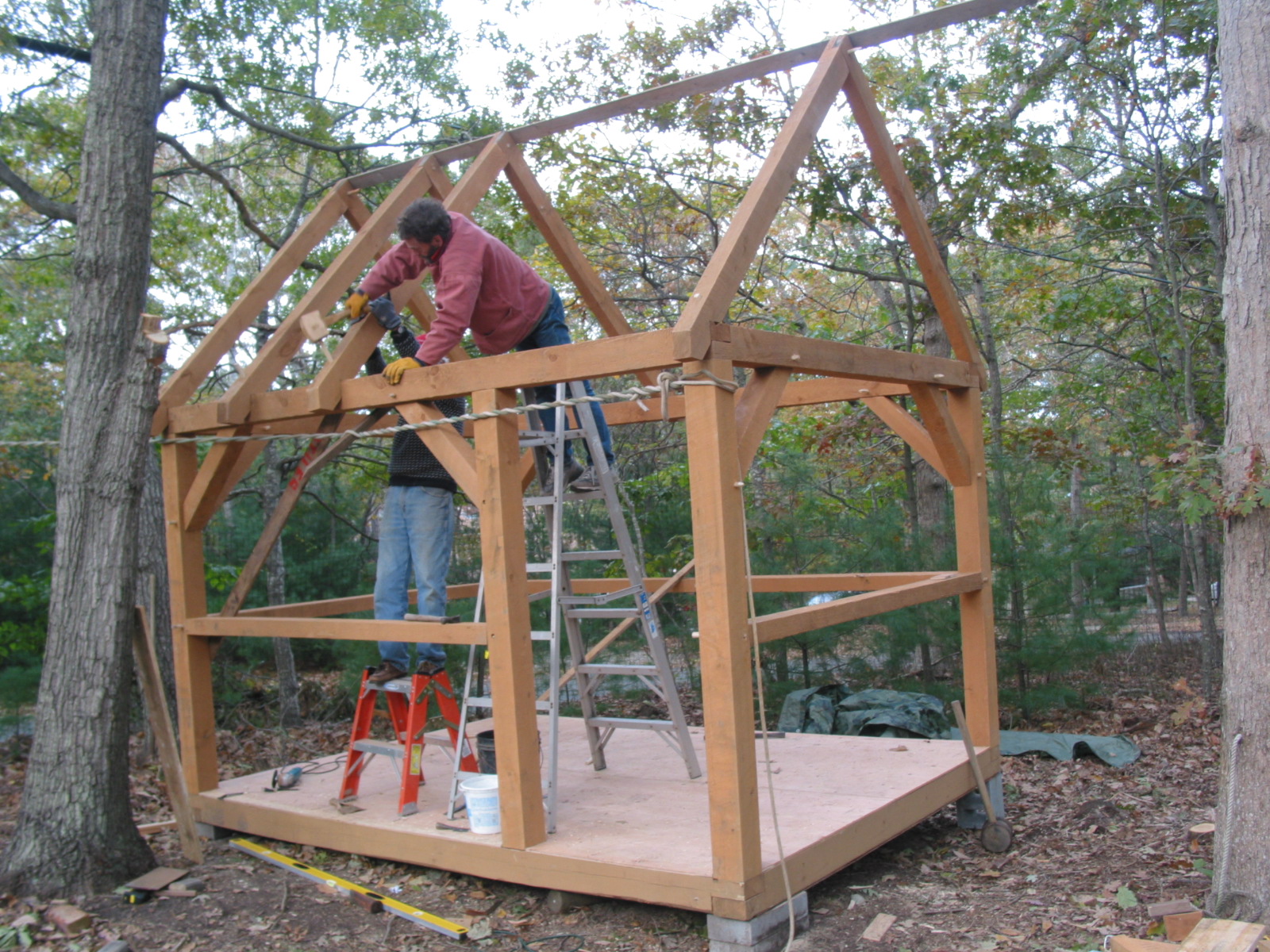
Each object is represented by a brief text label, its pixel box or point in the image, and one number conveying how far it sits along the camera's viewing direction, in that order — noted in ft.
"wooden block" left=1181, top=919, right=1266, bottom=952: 9.27
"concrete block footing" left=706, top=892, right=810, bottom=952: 9.84
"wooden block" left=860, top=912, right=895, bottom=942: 11.03
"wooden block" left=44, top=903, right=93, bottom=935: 11.64
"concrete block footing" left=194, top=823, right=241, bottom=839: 15.38
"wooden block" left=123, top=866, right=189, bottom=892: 12.85
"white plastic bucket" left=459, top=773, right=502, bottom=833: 12.41
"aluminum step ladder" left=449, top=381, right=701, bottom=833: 12.59
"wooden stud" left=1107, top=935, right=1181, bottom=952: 9.23
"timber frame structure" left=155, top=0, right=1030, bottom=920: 9.93
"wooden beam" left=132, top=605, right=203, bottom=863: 13.75
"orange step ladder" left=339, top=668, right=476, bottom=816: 13.53
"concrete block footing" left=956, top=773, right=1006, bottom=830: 15.46
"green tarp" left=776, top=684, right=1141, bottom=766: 19.89
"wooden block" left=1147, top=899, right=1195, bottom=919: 10.46
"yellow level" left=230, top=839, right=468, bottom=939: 11.51
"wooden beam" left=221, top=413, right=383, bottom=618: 14.67
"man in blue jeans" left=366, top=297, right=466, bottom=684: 14.21
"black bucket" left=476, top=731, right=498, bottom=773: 14.10
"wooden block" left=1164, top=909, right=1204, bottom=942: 10.12
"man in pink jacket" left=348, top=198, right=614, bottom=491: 12.45
